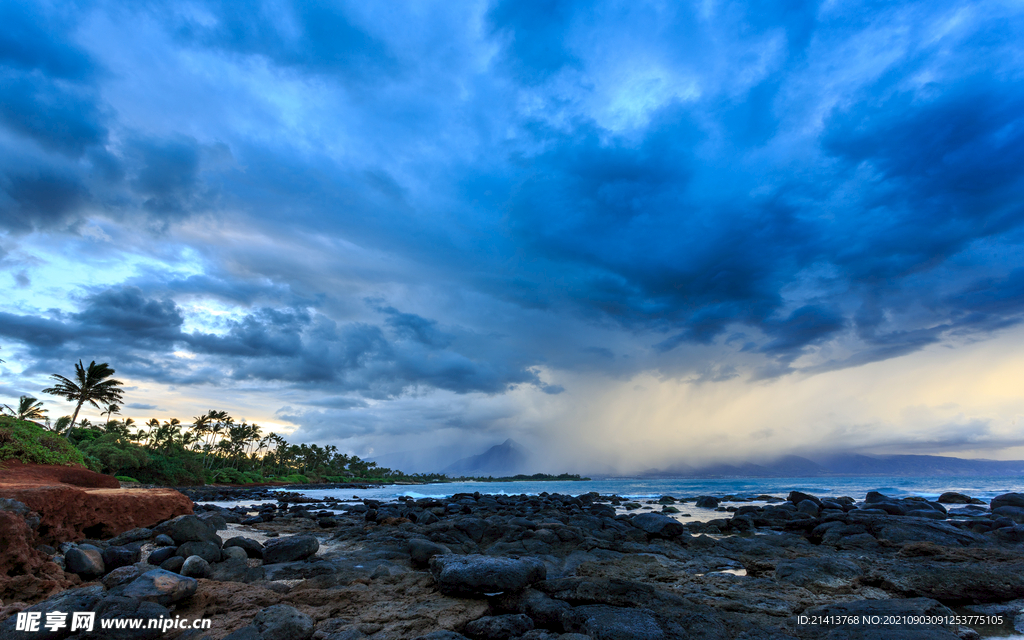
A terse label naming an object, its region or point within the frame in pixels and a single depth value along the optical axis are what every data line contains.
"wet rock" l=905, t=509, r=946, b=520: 17.52
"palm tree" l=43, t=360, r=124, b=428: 48.41
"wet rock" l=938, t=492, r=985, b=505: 27.59
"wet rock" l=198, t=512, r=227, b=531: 16.36
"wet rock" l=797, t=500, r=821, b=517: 19.84
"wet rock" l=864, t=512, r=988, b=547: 12.52
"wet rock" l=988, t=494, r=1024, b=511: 20.25
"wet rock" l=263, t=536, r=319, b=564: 10.44
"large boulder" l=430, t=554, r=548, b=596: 7.27
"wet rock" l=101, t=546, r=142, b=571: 9.05
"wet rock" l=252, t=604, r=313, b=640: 5.61
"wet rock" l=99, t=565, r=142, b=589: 7.10
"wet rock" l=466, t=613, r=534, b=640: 5.70
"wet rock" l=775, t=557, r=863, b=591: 8.42
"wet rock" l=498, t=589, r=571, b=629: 6.25
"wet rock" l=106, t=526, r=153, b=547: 11.00
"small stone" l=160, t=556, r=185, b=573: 8.71
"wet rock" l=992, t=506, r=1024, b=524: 16.95
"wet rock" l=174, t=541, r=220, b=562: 9.43
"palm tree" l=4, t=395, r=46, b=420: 48.84
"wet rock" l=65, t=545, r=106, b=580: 8.23
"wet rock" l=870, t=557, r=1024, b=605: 7.48
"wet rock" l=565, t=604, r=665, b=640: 5.66
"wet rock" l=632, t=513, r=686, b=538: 13.68
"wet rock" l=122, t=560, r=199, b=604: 6.40
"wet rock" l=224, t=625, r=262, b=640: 5.48
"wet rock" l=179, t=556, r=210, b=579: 8.46
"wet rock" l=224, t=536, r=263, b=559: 10.64
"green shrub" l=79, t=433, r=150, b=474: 45.84
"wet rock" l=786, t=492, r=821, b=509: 24.79
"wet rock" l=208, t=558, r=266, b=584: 8.44
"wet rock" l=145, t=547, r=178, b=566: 8.97
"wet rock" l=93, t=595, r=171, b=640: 5.48
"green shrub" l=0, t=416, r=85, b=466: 18.69
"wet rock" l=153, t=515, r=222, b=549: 10.66
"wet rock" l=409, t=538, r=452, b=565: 10.44
